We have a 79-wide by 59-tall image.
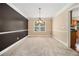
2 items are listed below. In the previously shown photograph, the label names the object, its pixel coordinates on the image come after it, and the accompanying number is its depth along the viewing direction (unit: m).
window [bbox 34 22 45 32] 6.99
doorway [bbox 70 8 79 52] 3.01
